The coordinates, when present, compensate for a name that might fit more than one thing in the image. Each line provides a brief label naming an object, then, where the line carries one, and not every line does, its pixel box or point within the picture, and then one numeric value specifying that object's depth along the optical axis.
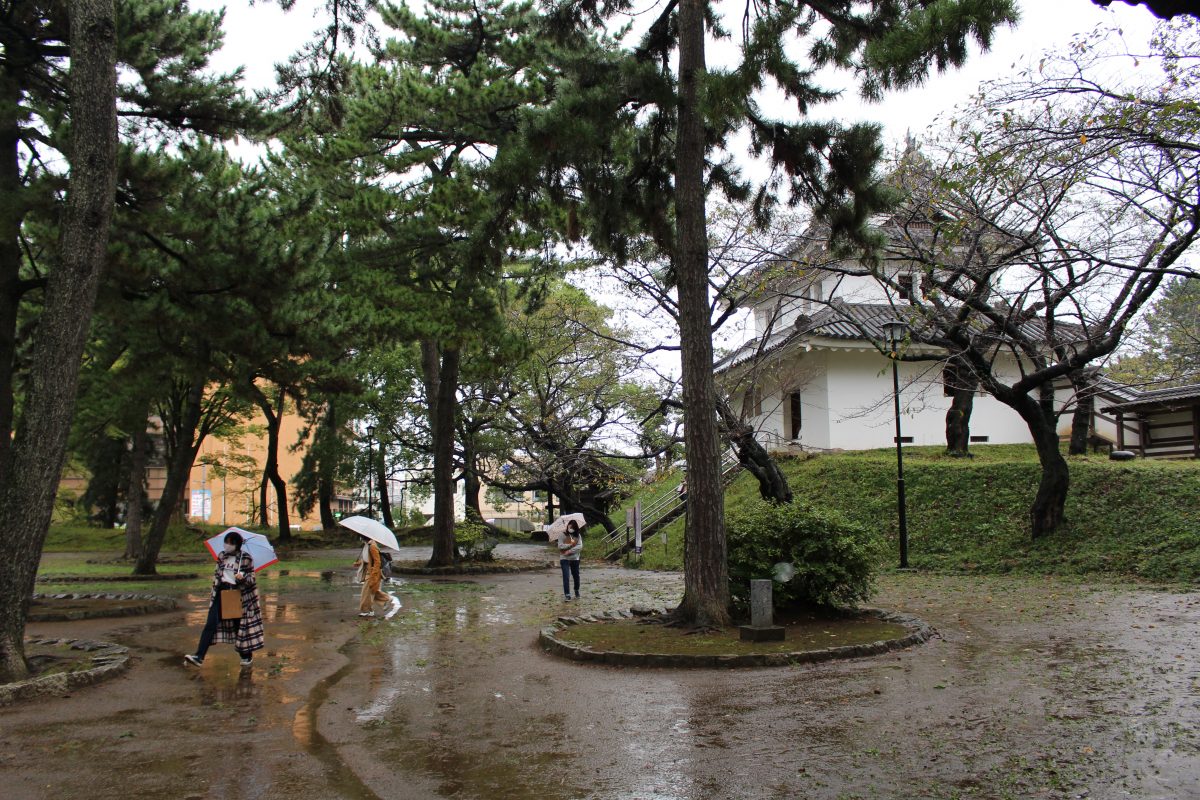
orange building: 58.28
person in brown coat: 14.32
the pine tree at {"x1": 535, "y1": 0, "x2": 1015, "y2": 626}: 10.59
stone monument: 9.90
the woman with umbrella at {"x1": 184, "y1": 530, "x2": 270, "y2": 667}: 9.62
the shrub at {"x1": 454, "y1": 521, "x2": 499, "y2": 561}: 25.83
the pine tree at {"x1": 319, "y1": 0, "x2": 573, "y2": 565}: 18.05
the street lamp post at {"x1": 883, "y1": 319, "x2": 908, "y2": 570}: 17.03
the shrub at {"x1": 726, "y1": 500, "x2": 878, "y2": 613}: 11.09
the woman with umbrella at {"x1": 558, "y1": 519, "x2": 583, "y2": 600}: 16.16
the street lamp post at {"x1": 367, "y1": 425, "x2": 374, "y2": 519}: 39.44
